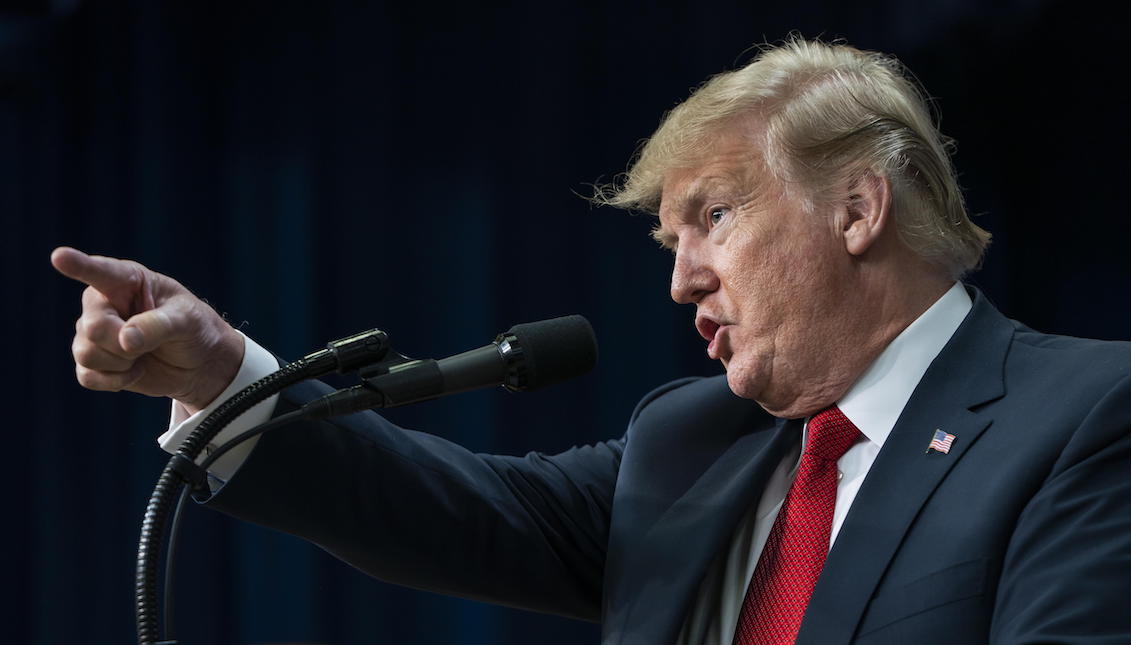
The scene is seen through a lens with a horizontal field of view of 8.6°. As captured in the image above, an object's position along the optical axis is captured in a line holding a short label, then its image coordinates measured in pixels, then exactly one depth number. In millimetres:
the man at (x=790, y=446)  4845
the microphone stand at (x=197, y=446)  4680
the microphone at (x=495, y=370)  4741
